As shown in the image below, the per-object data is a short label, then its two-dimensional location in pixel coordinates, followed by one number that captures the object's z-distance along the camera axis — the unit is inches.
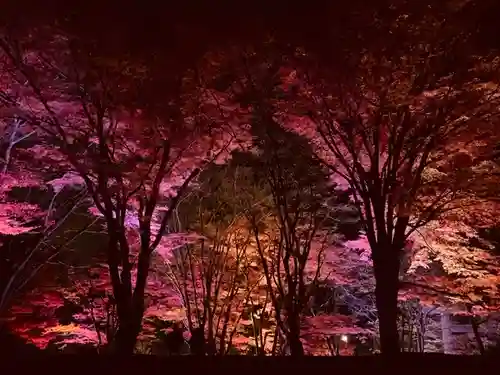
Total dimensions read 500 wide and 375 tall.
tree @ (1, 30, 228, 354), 291.7
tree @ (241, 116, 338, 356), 339.0
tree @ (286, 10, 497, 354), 278.8
